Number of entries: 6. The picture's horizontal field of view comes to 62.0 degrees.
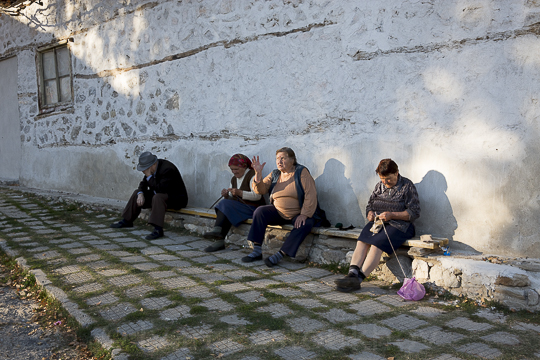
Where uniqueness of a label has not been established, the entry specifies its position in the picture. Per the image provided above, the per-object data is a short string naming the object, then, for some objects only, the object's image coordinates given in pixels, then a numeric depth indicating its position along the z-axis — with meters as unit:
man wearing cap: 5.62
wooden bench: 3.62
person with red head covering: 4.96
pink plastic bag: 3.41
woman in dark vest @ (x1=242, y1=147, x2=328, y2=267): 4.38
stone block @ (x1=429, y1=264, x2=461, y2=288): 3.46
